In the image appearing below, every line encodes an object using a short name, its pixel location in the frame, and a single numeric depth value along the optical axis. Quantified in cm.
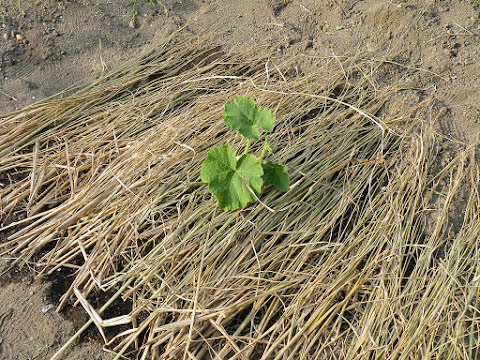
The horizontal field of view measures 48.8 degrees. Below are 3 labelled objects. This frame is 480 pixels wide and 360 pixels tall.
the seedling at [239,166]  225
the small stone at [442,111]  278
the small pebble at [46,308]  212
